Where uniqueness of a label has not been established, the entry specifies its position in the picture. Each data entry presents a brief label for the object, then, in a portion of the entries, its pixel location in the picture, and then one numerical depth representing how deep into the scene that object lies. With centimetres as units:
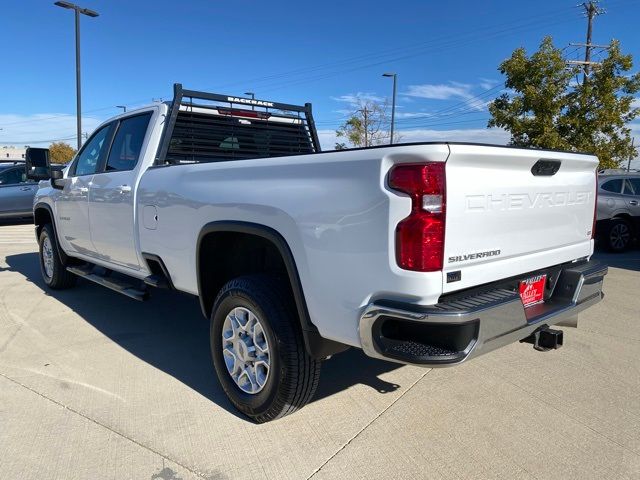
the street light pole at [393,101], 2550
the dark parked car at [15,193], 1249
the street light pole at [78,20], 1644
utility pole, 2484
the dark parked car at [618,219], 1029
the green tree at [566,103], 1681
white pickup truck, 230
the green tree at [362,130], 3031
